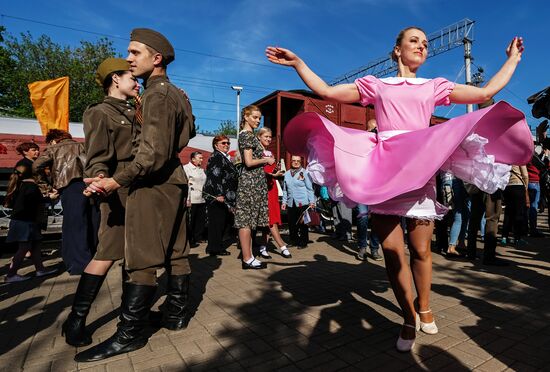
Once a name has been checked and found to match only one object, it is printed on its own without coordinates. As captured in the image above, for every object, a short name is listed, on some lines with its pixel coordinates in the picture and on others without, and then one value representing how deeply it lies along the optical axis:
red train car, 10.87
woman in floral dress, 4.43
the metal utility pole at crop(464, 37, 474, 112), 19.42
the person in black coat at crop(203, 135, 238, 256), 5.39
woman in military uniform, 2.34
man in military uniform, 2.12
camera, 3.66
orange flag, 7.12
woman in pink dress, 1.98
